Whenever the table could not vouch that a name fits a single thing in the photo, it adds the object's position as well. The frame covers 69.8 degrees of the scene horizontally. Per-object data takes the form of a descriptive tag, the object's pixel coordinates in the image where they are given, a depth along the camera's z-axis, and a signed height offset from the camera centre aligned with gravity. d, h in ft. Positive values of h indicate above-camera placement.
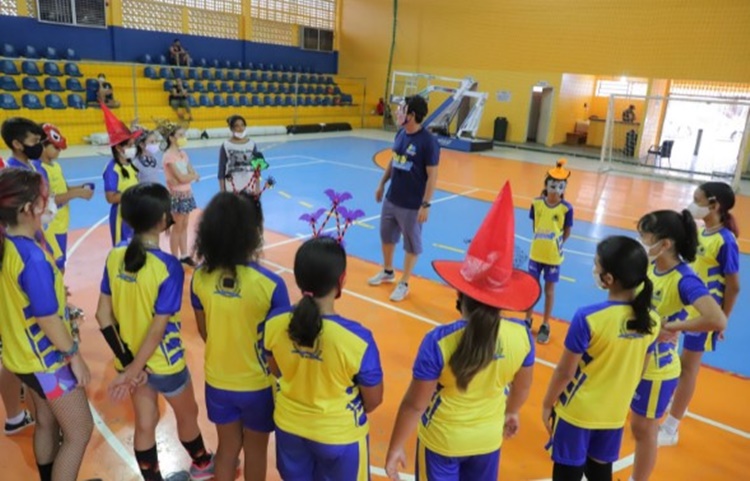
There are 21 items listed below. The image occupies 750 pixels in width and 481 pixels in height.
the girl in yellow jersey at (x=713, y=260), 11.23 -3.01
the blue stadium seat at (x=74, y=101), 48.85 -2.46
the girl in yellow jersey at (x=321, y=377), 6.89 -3.73
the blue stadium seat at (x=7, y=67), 47.57 +0.13
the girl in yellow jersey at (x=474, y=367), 6.86 -3.40
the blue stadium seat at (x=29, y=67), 48.88 +0.25
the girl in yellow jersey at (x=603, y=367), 7.84 -3.89
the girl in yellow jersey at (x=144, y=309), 8.50 -3.60
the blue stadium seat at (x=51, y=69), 50.49 +0.24
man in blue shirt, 18.81 -3.08
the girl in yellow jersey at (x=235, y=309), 8.03 -3.35
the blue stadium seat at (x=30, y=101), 46.16 -2.59
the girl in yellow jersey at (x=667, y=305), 9.13 -3.21
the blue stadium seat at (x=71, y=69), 51.85 +0.33
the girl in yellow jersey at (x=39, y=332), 7.82 -3.83
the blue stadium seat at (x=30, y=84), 47.96 -1.17
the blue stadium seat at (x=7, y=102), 44.50 -2.64
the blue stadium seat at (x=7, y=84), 46.63 -1.26
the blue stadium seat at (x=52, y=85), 49.34 -1.14
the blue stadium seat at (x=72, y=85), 50.65 -1.08
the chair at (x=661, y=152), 59.06 -4.55
